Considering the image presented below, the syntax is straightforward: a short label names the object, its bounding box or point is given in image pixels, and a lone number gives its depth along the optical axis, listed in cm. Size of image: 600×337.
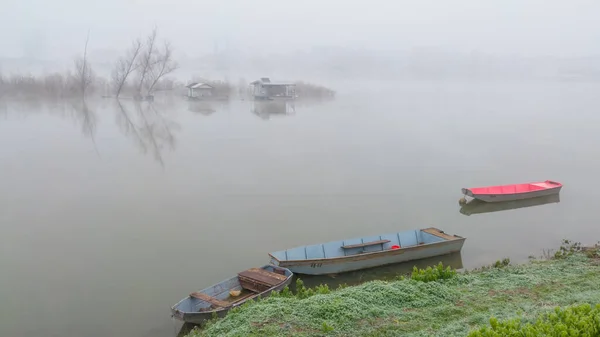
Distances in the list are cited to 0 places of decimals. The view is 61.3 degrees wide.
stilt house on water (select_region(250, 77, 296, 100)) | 7606
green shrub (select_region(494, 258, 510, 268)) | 1427
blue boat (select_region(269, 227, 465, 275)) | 1402
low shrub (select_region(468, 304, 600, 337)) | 534
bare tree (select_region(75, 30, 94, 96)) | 8431
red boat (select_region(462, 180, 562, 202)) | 2211
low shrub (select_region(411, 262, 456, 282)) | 1164
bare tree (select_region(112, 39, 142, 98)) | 8300
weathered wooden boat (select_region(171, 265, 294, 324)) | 1112
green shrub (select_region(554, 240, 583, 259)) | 1523
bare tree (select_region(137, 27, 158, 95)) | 8512
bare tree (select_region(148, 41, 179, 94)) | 8844
